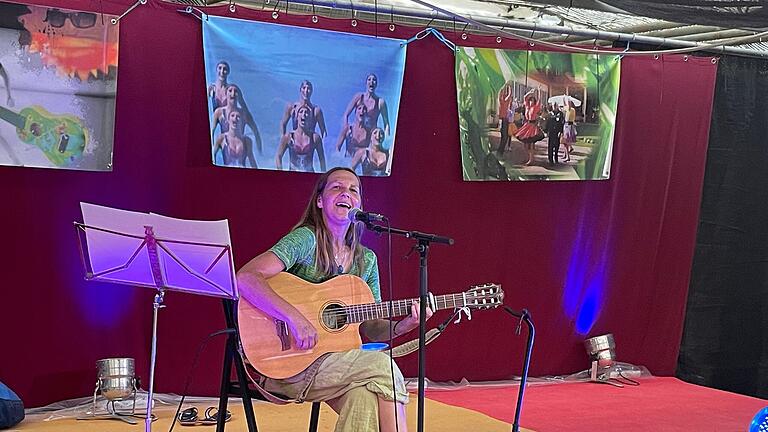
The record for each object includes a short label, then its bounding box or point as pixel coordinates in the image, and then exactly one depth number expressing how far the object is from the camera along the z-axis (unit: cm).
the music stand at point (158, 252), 336
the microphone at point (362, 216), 359
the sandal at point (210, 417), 518
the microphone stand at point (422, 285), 344
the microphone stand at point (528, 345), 380
